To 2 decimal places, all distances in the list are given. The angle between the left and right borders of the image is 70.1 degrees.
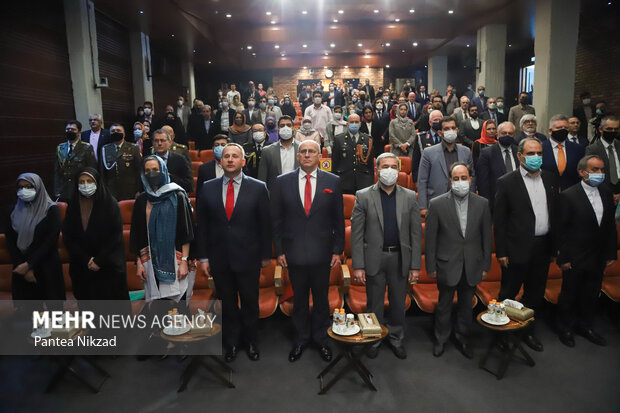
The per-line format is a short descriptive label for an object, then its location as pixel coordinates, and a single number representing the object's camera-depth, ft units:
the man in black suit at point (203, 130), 25.35
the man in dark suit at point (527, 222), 11.36
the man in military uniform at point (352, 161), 18.02
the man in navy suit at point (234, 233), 10.64
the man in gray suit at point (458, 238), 10.98
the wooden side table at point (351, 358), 9.43
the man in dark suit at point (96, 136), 18.57
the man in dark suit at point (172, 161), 15.01
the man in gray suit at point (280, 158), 16.08
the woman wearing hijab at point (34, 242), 11.58
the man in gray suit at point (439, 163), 14.51
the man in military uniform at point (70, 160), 16.55
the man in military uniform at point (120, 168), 16.42
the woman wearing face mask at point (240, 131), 19.44
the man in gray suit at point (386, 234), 10.93
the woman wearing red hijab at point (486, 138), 16.66
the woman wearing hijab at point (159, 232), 10.57
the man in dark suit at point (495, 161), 14.33
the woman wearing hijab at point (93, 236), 11.13
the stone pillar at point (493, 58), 39.65
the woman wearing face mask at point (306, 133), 17.90
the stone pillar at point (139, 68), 38.37
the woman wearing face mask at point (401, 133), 22.25
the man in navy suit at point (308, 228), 10.79
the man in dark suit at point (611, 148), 15.17
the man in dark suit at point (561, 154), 14.35
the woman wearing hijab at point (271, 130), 22.65
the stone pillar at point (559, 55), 28.58
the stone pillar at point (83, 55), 27.37
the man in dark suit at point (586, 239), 11.39
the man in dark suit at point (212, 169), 15.01
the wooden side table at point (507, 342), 10.07
